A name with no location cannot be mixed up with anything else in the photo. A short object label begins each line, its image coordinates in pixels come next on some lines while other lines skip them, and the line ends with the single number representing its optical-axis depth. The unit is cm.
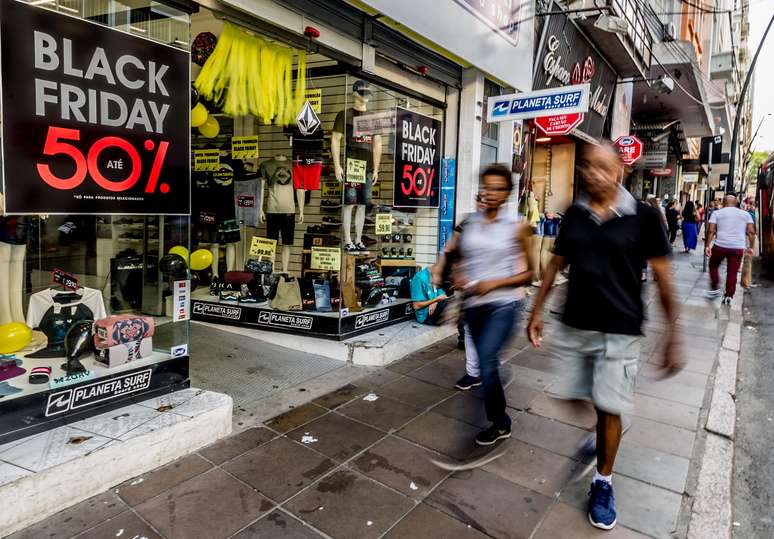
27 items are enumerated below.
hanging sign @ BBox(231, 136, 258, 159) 664
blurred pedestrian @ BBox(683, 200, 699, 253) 1703
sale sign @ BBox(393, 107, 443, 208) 681
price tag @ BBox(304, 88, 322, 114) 568
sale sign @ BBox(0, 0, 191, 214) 296
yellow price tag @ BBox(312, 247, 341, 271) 625
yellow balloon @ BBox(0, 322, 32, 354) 346
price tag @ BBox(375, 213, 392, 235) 688
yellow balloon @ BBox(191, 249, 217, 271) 670
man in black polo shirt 273
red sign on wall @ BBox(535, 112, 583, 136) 911
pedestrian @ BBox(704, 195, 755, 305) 913
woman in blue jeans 348
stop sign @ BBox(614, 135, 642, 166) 1254
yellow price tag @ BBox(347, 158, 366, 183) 617
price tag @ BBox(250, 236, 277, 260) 676
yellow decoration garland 473
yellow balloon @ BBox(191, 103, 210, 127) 516
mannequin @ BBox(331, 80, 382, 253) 608
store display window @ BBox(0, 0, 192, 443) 304
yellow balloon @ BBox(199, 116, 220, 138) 603
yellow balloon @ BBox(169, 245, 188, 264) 414
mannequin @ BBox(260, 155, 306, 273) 666
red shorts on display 642
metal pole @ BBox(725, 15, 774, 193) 1533
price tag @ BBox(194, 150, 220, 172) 673
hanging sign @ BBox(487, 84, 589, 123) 672
